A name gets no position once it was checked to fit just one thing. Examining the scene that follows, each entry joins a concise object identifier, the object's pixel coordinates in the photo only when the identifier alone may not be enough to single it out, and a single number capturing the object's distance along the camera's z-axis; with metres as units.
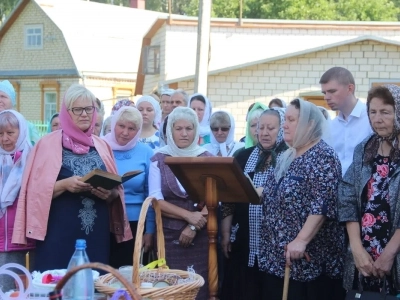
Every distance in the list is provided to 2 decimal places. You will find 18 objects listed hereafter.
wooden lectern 4.27
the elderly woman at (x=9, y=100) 5.71
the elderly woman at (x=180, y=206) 5.24
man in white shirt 5.68
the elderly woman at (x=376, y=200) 4.22
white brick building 17.19
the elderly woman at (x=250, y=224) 5.24
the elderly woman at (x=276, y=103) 7.81
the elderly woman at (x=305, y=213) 4.55
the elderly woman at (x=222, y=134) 6.67
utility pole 13.55
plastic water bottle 3.45
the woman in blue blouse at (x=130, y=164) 5.47
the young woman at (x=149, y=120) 6.75
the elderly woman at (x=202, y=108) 7.50
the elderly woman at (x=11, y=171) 4.86
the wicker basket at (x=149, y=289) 3.54
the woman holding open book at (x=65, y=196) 4.66
